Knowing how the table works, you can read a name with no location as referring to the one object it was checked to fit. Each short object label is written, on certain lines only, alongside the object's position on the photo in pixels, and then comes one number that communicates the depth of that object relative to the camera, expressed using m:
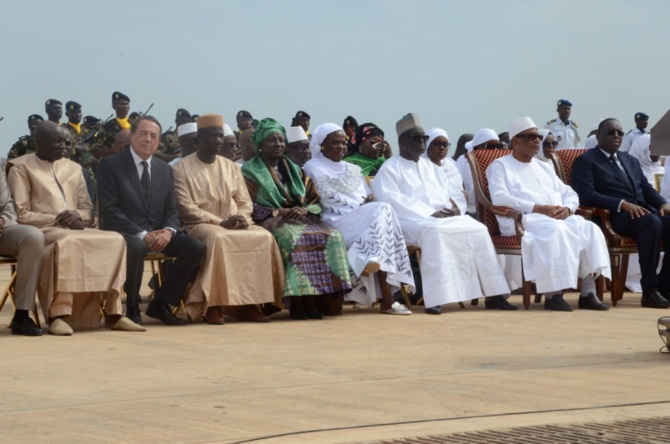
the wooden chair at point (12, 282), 8.91
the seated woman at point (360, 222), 10.48
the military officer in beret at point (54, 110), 16.84
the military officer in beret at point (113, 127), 16.22
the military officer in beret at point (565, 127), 20.77
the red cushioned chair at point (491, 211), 11.09
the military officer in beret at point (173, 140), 16.47
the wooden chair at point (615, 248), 11.31
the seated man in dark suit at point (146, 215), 9.50
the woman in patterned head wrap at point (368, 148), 12.78
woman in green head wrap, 10.11
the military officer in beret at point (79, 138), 15.76
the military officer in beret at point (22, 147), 12.61
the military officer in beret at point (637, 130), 21.11
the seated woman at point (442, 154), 11.90
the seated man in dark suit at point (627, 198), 11.19
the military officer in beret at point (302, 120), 17.05
